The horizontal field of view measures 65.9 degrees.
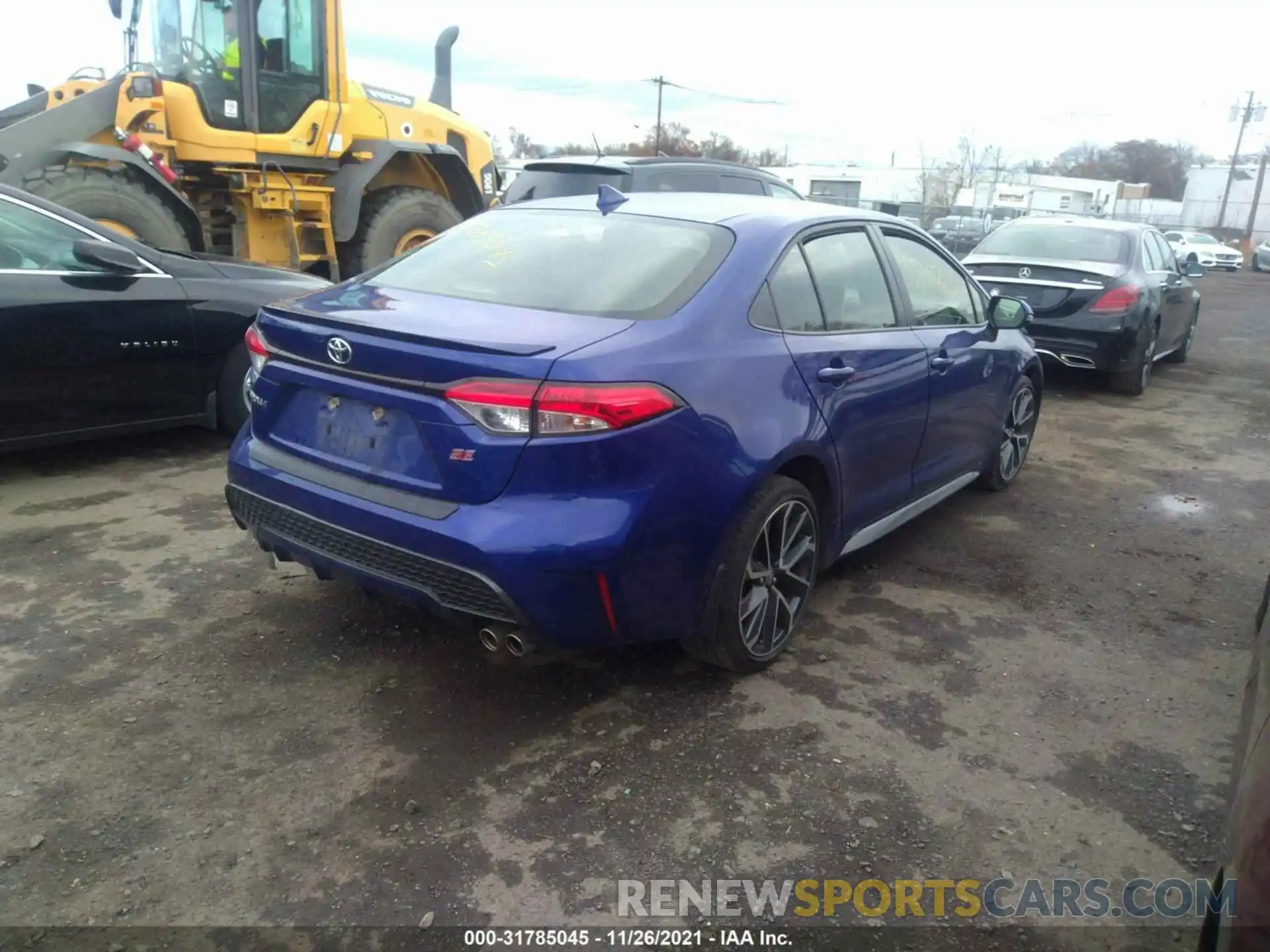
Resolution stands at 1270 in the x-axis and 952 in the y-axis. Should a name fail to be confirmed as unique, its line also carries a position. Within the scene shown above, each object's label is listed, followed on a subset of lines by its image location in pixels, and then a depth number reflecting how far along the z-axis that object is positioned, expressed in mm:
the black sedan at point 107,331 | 4801
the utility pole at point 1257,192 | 55156
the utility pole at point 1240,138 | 59281
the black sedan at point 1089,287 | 8156
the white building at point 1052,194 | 57219
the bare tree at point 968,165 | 66938
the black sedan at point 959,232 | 27109
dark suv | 8039
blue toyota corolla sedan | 2721
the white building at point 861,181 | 58000
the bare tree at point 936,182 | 66188
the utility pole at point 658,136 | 50719
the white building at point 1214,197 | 63188
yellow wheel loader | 7797
